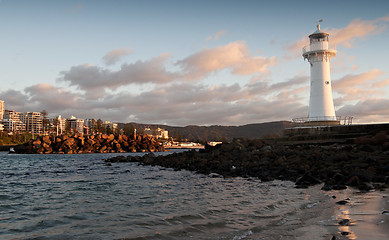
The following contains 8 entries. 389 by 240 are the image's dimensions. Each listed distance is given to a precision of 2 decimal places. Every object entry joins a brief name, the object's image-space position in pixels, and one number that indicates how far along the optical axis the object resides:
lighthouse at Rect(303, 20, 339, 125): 32.91
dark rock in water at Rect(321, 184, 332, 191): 11.25
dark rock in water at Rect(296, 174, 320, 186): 12.96
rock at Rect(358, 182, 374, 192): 10.57
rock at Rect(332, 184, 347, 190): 11.27
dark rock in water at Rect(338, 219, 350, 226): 6.30
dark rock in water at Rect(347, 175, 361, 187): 11.63
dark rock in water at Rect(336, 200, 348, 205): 8.55
